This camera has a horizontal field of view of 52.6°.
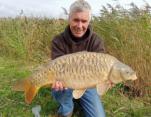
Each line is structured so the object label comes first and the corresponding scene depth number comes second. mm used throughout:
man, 1294
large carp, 1087
